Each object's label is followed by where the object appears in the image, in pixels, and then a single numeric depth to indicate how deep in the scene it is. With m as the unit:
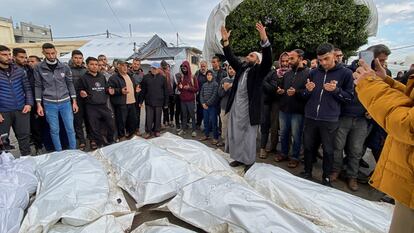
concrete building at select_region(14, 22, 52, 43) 40.06
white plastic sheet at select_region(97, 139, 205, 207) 2.77
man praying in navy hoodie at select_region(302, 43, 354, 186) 3.20
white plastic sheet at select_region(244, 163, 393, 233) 2.19
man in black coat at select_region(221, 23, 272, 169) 3.67
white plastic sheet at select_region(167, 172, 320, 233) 1.93
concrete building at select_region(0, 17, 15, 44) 28.80
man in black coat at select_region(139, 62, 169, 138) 5.79
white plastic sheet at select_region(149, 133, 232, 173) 3.41
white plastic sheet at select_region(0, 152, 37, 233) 2.15
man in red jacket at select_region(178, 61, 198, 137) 6.01
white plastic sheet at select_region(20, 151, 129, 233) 2.16
